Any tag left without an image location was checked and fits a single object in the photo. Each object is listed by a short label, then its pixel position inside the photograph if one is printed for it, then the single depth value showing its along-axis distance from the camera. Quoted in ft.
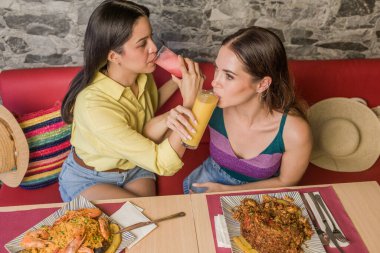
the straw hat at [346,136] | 8.22
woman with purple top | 5.57
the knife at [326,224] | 4.61
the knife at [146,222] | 4.69
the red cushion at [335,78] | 8.36
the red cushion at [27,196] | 7.24
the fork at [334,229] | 4.71
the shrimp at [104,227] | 4.47
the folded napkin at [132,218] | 4.70
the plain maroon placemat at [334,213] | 4.63
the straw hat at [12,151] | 6.59
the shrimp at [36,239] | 4.32
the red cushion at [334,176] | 8.06
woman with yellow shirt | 5.81
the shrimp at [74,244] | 4.21
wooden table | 4.61
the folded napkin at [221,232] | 4.61
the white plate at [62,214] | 4.42
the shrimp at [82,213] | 4.61
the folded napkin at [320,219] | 4.67
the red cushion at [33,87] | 7.74
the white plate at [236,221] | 4.52
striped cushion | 7.29
